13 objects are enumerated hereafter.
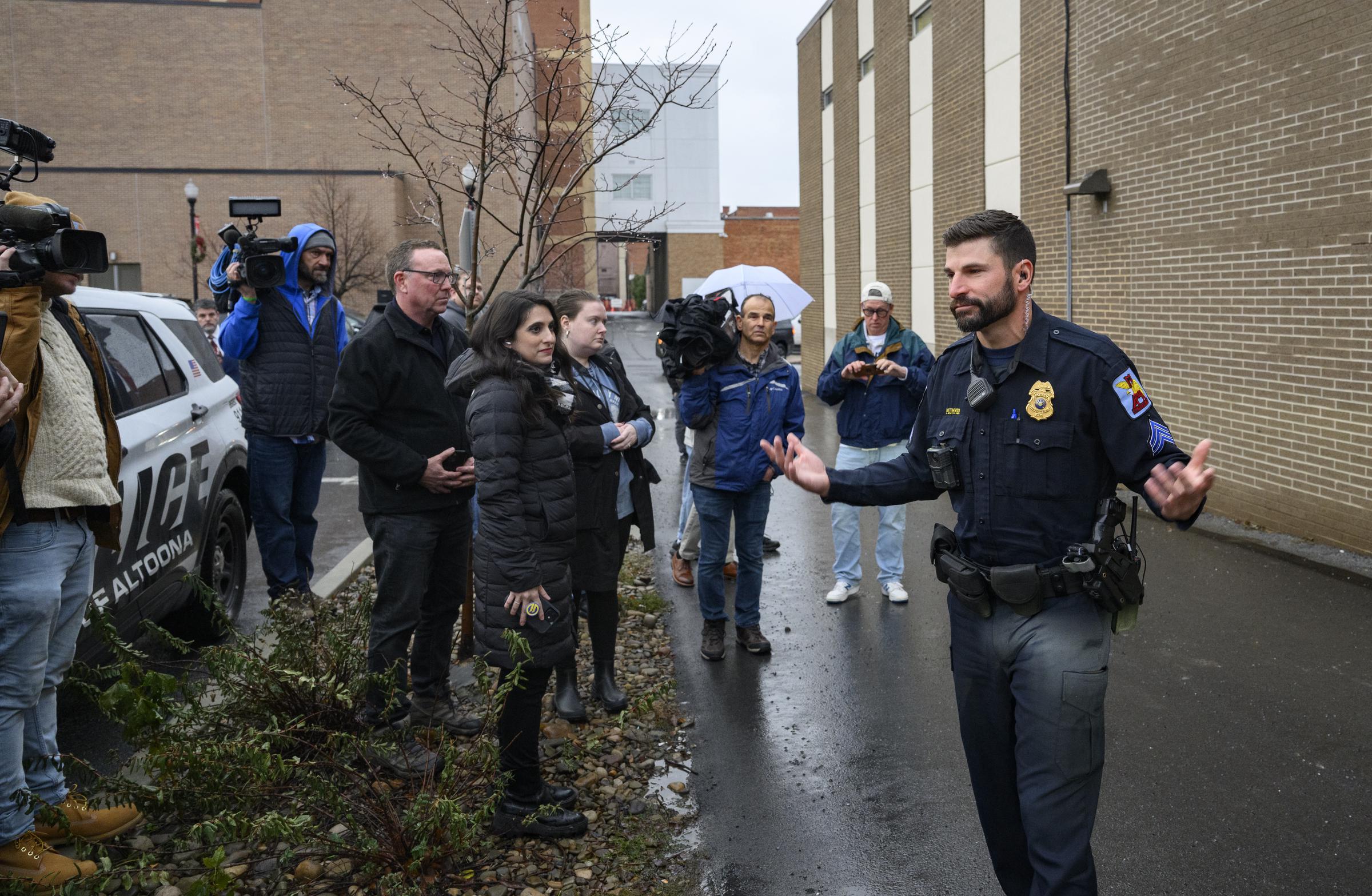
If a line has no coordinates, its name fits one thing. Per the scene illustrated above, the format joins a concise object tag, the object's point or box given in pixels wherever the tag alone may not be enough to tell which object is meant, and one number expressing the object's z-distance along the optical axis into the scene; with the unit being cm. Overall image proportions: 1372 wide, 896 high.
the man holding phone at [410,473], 453
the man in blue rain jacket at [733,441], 616
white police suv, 513
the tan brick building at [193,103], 4056
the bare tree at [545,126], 538
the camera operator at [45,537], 340
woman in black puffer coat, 389
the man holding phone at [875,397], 697
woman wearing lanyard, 521
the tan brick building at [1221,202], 802
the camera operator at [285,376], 642
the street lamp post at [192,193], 2824
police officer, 295
